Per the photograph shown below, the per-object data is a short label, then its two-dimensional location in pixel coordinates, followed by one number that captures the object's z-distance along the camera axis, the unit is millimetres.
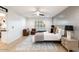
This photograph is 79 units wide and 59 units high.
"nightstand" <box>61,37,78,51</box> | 1728
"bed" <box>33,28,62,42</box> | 1894
